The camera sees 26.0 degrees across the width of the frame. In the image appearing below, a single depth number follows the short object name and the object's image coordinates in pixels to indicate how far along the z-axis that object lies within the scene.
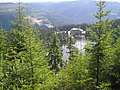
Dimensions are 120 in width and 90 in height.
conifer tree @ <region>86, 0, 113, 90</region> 22.86
